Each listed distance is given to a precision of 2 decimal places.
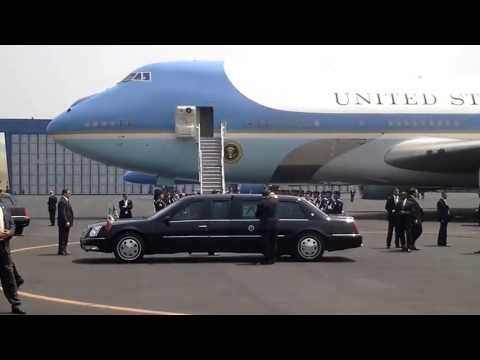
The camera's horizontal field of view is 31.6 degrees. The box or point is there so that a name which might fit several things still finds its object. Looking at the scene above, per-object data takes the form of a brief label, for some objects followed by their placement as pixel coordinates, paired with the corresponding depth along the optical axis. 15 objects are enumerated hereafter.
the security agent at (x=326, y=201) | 34.30
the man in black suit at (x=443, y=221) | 22.59
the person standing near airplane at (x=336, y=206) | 32.09
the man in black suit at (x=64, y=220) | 20.25
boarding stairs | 32.59
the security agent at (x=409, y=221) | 21.17
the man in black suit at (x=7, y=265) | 11.27
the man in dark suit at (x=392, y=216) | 21.98
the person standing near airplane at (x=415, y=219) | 21.28
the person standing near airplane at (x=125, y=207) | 28.31
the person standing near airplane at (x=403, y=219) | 21.23
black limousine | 18.12
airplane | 34.19
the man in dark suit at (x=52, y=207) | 33.12
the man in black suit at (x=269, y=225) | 17.78
